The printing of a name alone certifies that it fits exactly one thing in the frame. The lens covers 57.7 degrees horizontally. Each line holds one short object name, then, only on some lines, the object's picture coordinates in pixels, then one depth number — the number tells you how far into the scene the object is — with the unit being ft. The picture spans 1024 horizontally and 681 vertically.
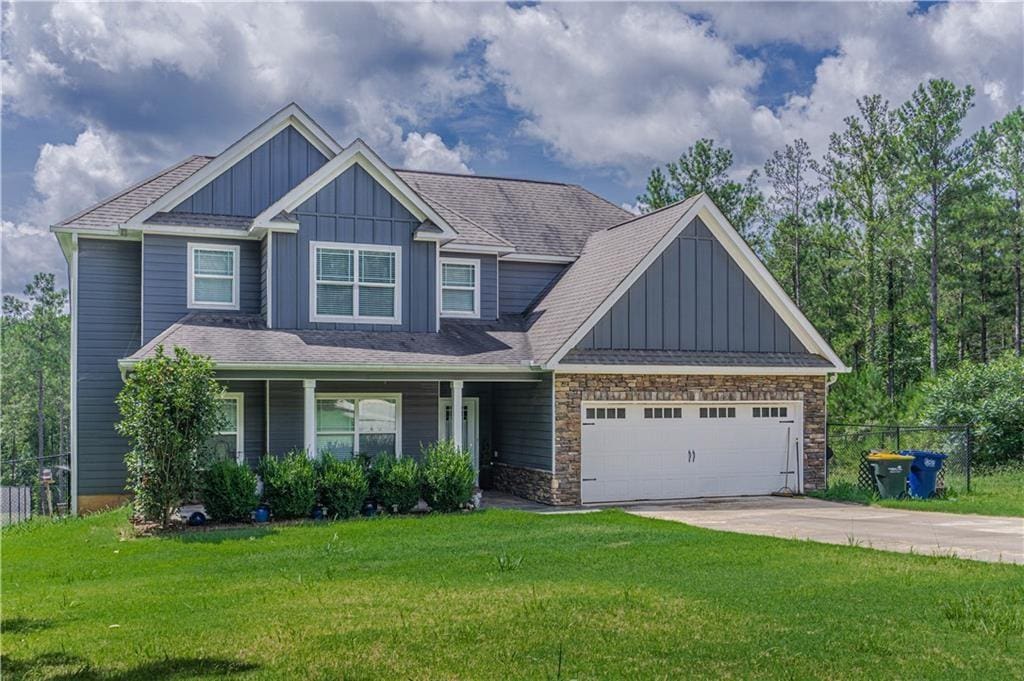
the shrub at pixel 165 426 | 47.34
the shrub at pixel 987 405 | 75.97
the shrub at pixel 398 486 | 53.06
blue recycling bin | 61.46
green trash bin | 61.16
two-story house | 59.26
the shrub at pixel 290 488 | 50.88
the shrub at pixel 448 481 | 53.93
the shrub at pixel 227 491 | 49.57
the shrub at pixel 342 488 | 51.62
